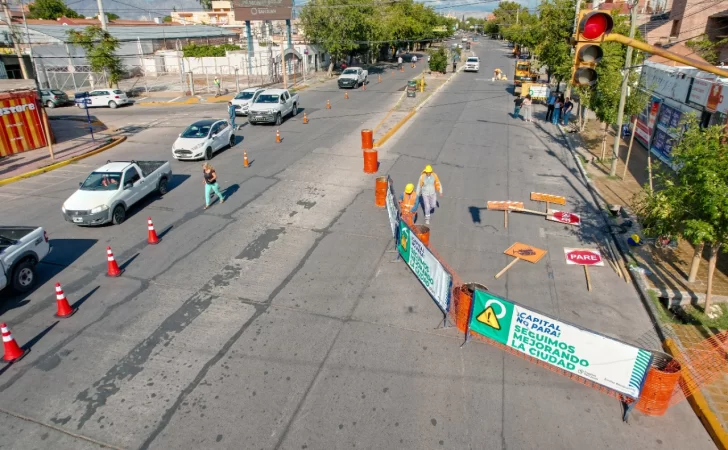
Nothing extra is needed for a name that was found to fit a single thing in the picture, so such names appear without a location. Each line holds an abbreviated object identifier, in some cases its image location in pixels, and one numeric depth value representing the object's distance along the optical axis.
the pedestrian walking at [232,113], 25.28
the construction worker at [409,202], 12.77
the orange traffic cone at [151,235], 12.08
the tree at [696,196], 8.55
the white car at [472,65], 57.44
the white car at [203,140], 19.55
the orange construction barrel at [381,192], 14.22
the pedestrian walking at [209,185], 14.02
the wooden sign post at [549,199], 15.05
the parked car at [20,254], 9.48
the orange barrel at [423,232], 10.66
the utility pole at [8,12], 21.05
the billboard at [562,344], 6.63
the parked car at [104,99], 34.88
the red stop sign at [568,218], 13.64
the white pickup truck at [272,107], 26.25
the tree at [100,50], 36.50
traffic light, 5.95
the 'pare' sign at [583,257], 11.34
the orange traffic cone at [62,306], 8.96
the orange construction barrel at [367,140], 19.33
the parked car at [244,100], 28.45
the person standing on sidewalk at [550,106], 28.95
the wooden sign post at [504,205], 14.20
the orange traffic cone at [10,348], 7.70
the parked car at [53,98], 34.97
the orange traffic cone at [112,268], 10.48
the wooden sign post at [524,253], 11.33
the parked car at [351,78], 41.72
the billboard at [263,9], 46.41
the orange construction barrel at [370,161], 17.86
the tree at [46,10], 93.69
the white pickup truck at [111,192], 12.88
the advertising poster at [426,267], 8.82
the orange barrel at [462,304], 8.12
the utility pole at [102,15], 38.23
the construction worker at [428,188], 12.70
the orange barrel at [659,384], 6.41
